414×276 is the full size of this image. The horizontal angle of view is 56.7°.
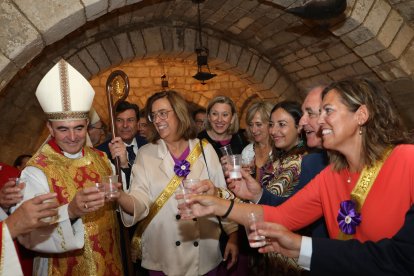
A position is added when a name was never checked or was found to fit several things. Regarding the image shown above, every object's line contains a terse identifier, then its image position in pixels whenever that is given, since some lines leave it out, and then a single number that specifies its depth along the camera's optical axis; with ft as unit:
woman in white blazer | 9.39
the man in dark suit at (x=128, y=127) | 14.67
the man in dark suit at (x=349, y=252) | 5.02
